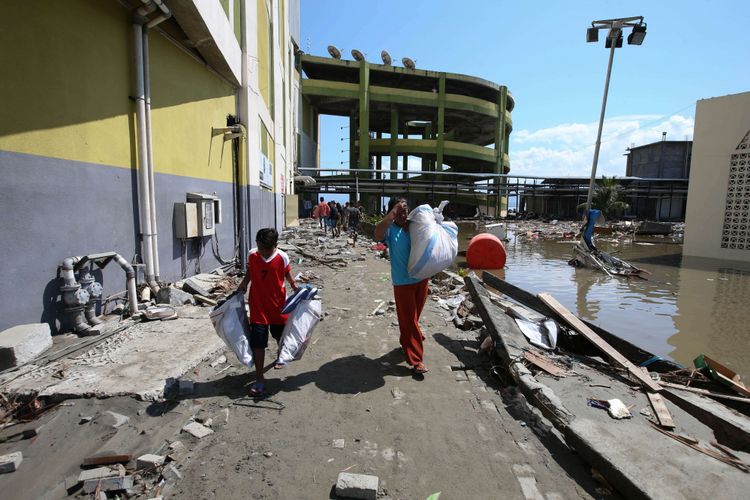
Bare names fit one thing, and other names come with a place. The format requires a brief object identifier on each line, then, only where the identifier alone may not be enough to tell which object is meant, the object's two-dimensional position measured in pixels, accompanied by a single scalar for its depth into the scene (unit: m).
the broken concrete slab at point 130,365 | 3.19
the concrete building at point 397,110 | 35.66
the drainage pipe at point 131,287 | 4.91
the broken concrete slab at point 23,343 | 3.34
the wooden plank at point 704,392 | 3.61
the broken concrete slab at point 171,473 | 2.39
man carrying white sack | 3.99
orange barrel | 12.33
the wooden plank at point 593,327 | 4.24
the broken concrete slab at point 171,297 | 5.63
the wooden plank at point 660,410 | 3.09
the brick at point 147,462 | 2.44
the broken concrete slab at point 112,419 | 2.88
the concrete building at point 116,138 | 3.68
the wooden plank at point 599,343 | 3.72
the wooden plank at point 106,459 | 2.44
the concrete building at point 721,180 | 13.66
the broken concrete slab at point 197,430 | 2.82
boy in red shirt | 3.50
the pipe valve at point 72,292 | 4.05
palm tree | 30.02
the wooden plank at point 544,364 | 3.90
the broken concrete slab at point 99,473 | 2.30
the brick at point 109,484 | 2.24
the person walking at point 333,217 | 17.12
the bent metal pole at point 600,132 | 18.23
